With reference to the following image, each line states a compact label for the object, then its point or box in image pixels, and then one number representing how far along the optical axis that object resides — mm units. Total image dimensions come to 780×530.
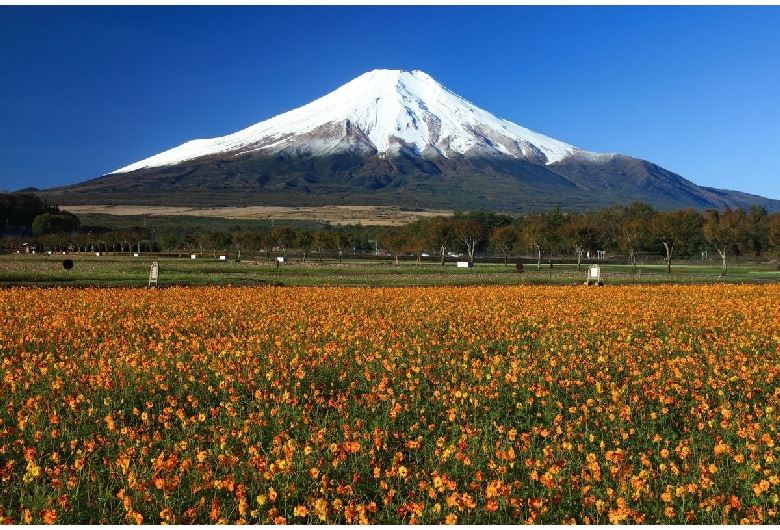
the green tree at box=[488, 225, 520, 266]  115938
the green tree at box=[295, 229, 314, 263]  116688
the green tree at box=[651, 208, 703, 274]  83156
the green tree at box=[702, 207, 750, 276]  77750
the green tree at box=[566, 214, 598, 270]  92438
